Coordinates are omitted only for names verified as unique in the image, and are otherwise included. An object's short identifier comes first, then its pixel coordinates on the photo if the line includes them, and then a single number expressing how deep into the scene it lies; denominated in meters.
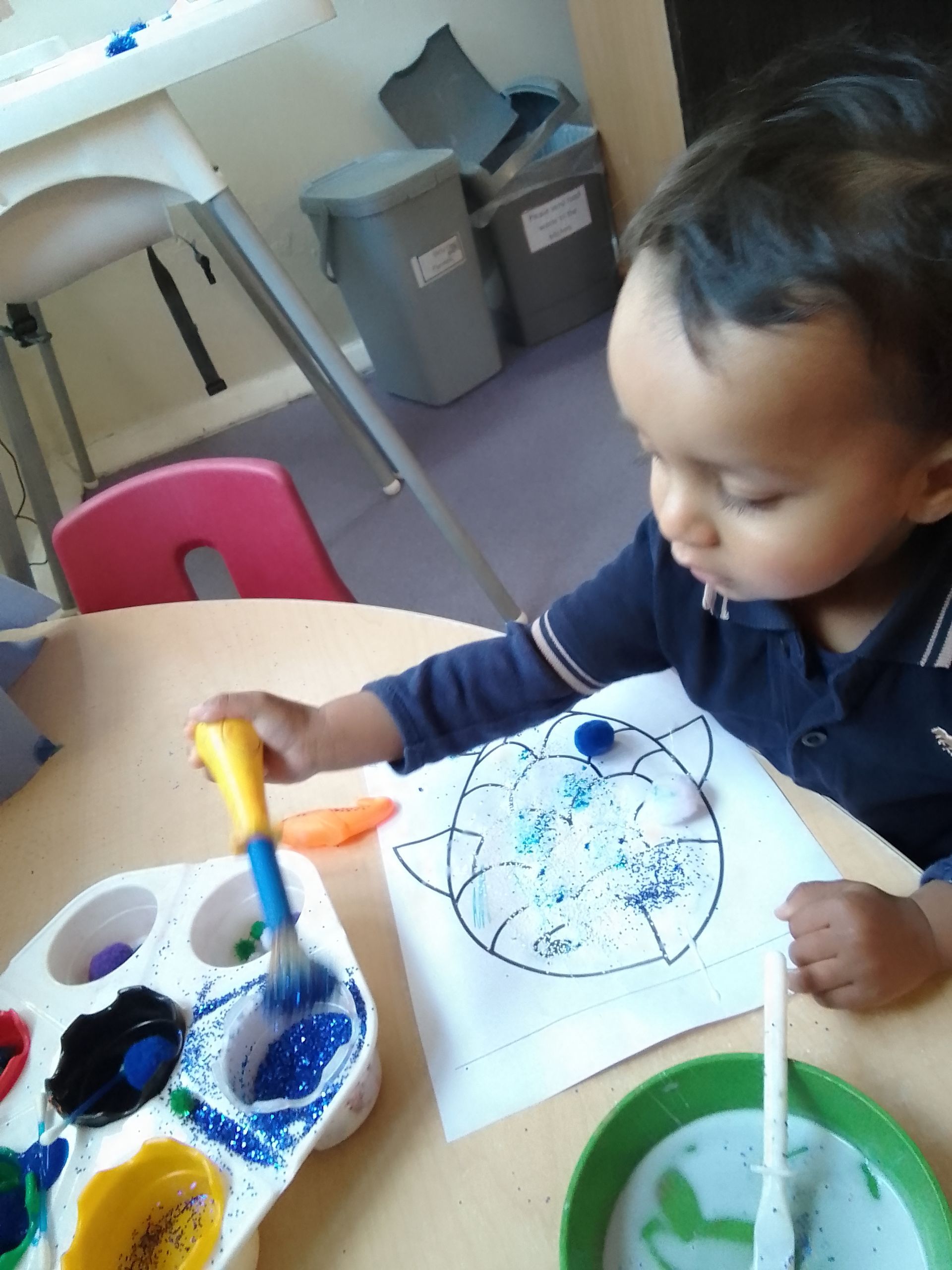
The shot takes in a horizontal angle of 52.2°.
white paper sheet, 0.42
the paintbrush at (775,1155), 0.34
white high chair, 1.02
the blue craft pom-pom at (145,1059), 0.42
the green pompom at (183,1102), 0.41
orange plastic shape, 0.54
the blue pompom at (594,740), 0.55
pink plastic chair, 0.82
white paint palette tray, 0.39
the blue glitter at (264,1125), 0.39
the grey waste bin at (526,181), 1.94
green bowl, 0.33
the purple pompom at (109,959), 0.49
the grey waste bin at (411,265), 1.79
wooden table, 0.38
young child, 0.34
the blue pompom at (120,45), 1.04
